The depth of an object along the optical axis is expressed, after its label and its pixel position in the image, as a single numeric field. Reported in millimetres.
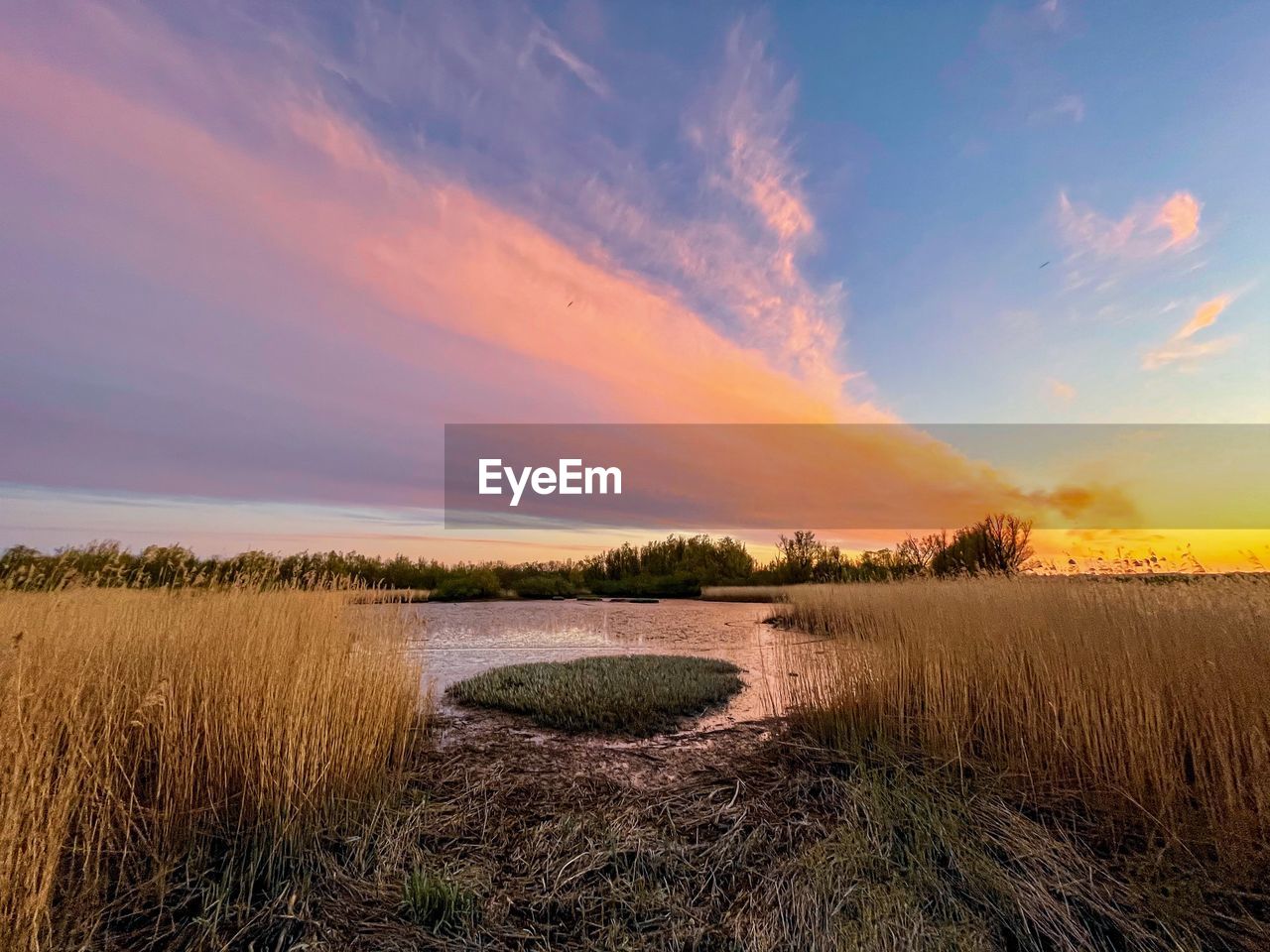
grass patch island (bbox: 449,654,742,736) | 6668
